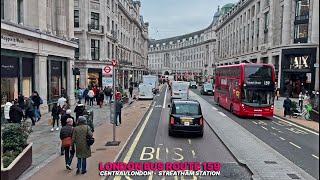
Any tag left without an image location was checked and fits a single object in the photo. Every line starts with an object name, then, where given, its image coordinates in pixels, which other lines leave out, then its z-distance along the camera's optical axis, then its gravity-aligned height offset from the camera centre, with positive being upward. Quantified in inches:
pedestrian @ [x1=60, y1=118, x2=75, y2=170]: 353.4 -82.0
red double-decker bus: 789.9 -30.9
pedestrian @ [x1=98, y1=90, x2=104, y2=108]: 1037.5 -79.0
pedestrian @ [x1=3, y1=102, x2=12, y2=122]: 563.9 -68.8
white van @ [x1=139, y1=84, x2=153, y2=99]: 1441.9 -75.0
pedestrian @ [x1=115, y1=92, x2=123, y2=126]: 664.4 -70.5
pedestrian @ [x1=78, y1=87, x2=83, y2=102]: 1075.2 -69.1
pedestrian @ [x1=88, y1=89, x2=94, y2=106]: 1042.8 -69.0
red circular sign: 594.2 +12.4
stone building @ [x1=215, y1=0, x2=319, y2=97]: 1552.7 +228.8
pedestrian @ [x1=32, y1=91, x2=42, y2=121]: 687.1 -66.1
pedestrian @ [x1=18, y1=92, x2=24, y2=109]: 652.6 -57.4
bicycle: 822.5 -104.2
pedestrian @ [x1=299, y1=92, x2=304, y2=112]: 1008.6 -72.9
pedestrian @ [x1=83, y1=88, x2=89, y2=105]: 1061.1 -69.0
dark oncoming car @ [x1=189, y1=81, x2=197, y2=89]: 2932.3 -81.4
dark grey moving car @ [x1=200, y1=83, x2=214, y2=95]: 1915.6 -78.6
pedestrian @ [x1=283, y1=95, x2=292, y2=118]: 863.9 -86.3
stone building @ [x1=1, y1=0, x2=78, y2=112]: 663.1 +69.9
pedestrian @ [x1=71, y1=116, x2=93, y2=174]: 321.7 -71.4
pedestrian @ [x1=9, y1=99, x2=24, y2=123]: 530.6 -71.3
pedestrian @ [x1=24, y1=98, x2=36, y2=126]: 626.5 -73.4
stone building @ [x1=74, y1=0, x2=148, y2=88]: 1544.0 +224.2
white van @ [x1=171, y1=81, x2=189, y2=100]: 1314.0 -60.3
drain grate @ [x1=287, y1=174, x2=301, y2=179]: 337.7 -115.0
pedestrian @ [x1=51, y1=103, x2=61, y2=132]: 580.1 -73.5
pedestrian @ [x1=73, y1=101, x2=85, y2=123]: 523.8 -62.3
